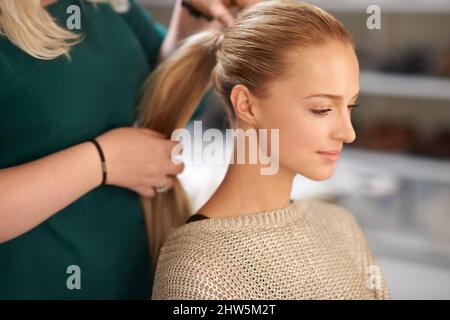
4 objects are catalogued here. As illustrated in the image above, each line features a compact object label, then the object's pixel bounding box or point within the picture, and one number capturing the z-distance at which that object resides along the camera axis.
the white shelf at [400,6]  2.48
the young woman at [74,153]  1.01
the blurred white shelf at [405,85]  2.54
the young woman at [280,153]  1.00
